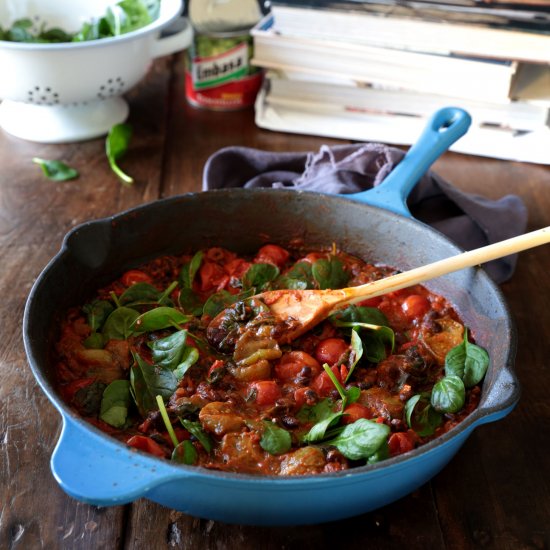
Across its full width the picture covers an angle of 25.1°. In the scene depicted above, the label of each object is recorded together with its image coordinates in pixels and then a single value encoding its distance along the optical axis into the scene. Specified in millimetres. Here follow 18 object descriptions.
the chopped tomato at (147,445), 663
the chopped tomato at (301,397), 705
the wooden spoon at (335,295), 724
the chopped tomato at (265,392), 708
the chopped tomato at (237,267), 815
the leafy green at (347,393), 696
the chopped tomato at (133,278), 799
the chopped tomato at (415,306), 785
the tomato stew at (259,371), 671
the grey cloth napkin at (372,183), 875
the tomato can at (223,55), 1043
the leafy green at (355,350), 722
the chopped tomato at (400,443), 671
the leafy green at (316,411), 698
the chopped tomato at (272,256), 828
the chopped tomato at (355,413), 689
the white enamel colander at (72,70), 945
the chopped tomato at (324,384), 716
